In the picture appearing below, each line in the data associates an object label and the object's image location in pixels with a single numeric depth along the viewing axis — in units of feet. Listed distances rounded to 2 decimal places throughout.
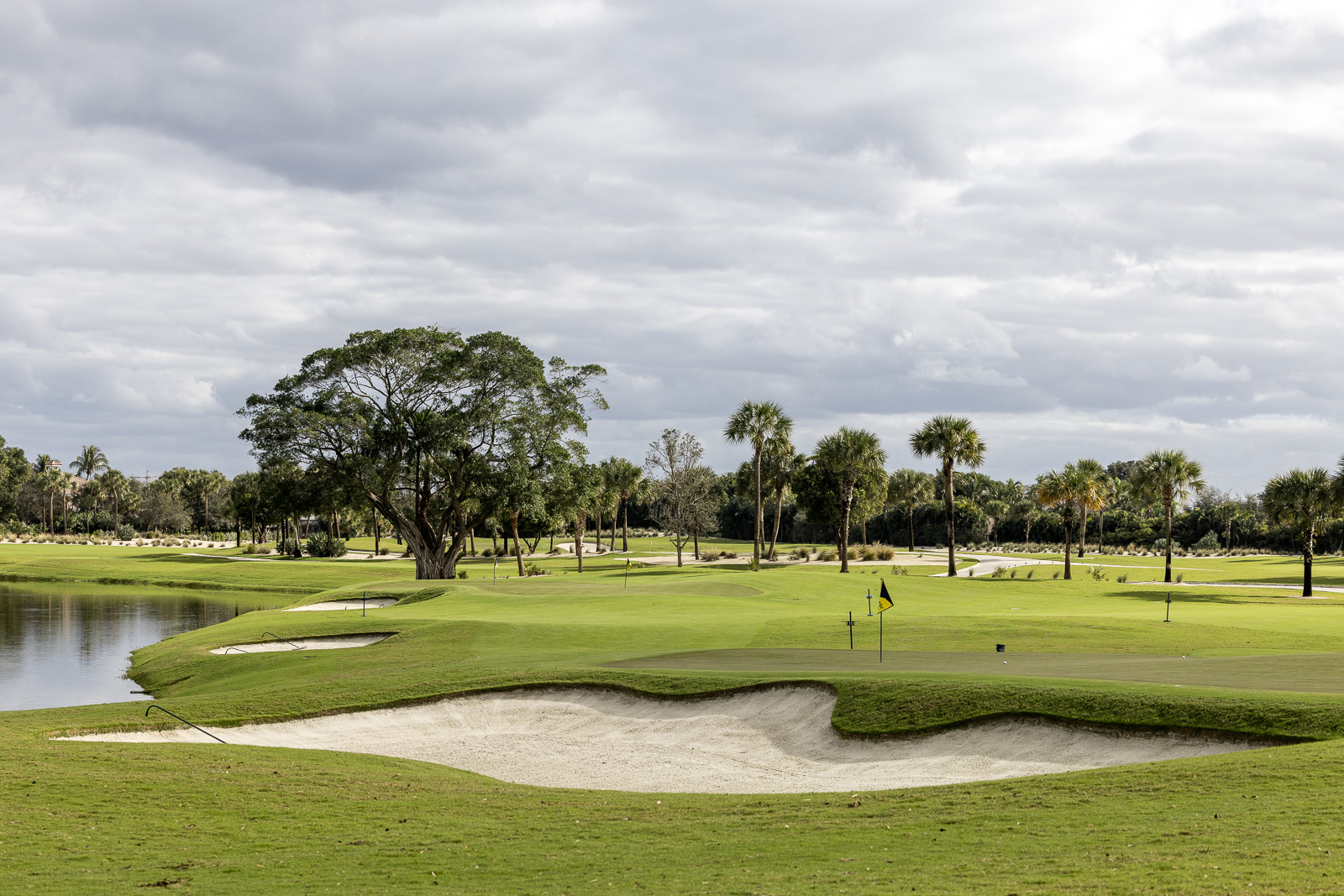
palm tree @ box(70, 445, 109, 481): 527.81
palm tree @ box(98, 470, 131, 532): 507.71
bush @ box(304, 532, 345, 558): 324.80
